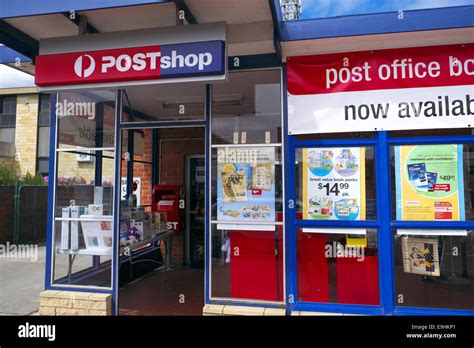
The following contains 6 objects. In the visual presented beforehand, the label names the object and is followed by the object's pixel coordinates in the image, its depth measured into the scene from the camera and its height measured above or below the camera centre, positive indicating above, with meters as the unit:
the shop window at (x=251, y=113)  3.89 +0.92
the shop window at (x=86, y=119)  4.35 +0.96
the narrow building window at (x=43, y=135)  15.98 +2.71
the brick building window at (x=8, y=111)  16.44 +3.91
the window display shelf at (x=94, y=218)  4.13 -0.29
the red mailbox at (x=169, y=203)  6.38 -0.18
